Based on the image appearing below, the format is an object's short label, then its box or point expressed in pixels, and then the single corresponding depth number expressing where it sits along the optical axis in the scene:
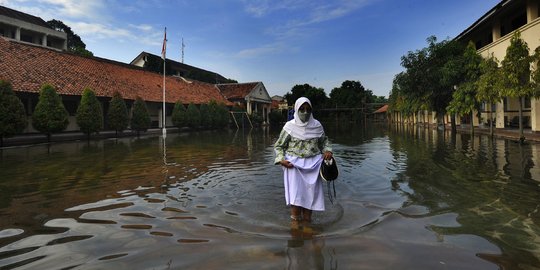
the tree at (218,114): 37.03
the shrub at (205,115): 35.47
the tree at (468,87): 20.09
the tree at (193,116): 32.97
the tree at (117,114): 23.98
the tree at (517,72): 14.70
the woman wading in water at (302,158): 4.69
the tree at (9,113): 16.17
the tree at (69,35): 53.50
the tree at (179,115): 31.88
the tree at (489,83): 16.90
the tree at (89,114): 21.33
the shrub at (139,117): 26.20
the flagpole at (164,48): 27.14
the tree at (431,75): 23.64
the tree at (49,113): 18.61
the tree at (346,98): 67.75
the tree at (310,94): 67.75
